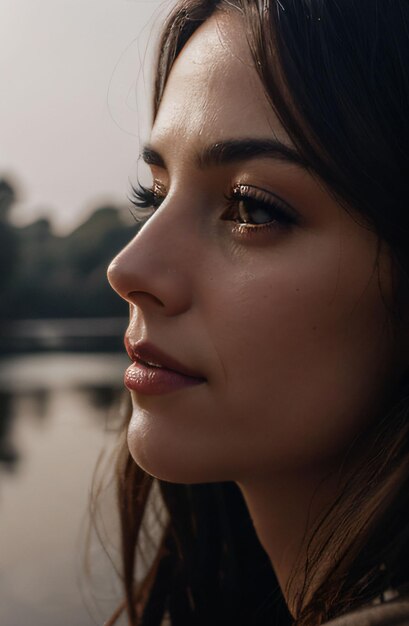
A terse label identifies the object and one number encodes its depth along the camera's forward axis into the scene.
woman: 0.33
